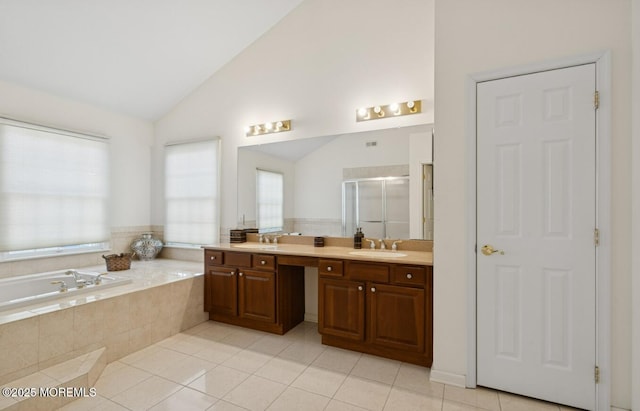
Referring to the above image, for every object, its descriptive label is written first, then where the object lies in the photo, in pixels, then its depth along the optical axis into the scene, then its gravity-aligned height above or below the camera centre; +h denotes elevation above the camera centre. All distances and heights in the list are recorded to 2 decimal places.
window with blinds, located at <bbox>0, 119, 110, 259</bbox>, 3.13 +0.14
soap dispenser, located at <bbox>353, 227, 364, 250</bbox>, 3.09 -0.37
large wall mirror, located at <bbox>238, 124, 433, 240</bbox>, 2.85 +0.26
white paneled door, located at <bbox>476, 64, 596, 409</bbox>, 1.89 -0.20
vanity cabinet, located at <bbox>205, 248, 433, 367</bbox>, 2.37 -0.86
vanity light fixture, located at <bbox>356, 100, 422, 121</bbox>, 2.84 +0.92
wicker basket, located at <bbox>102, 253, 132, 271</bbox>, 3.58 -0.70
